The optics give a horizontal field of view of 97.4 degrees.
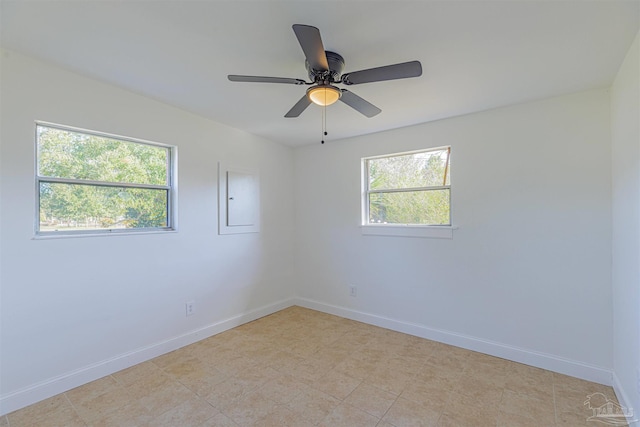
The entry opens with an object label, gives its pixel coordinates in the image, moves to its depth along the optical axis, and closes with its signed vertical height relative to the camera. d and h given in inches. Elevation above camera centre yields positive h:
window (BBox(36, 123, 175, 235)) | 81.5 +10.3
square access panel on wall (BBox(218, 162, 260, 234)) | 126.2 +6.4
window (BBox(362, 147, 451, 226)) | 116.7 +10.8
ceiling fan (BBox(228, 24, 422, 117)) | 54.9 +31.7
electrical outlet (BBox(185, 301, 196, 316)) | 111.5 -37.4
